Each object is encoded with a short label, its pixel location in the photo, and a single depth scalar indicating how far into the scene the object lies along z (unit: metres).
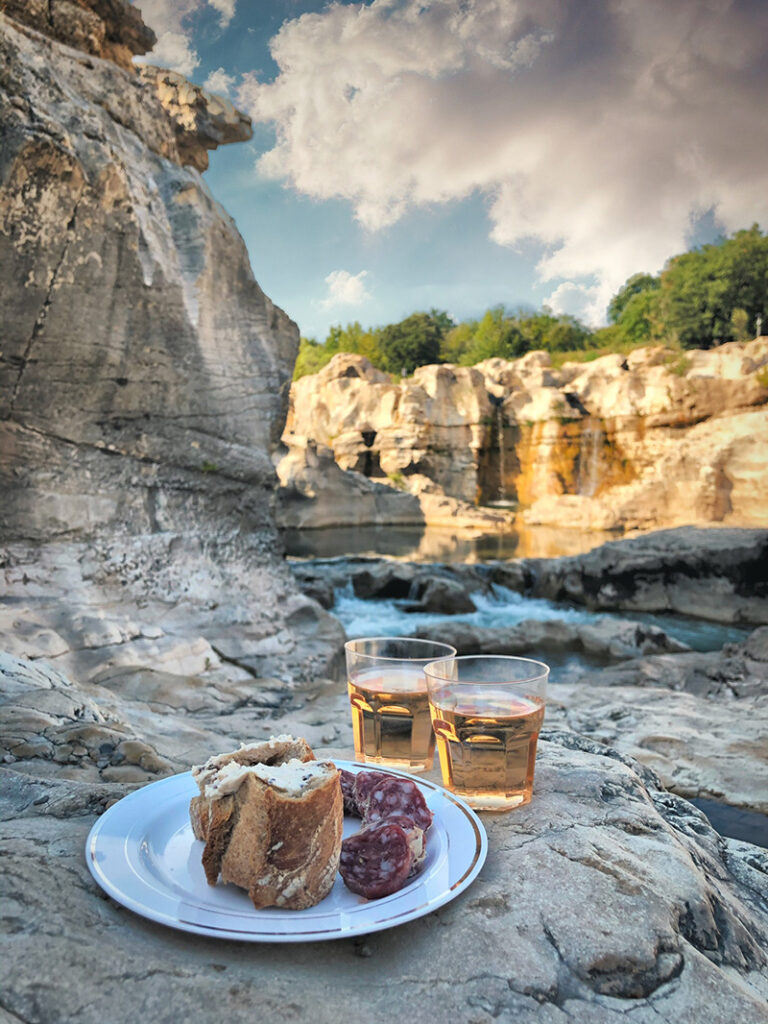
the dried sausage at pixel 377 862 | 0.36
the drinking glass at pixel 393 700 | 0.56
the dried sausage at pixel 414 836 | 0.38
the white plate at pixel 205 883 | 0.32
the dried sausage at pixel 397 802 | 0.41
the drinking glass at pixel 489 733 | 0.49
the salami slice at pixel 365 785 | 0.44
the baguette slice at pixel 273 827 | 0.36
